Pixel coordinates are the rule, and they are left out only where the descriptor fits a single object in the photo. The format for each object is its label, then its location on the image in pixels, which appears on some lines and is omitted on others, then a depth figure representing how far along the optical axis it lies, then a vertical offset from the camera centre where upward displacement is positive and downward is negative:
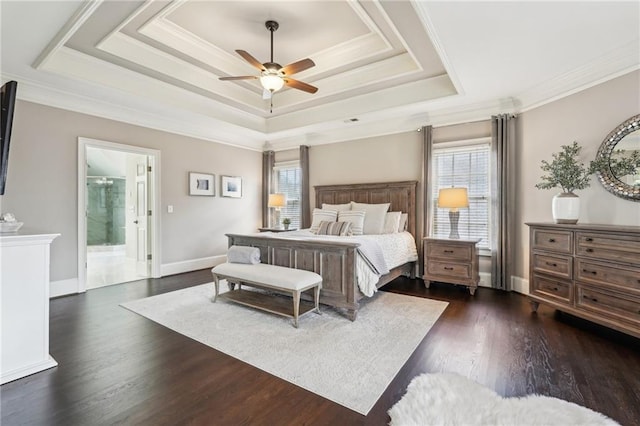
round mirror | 2.98 +0.52
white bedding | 3.38 -0.57
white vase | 3.23 +0.03
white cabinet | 2.11 -0.67
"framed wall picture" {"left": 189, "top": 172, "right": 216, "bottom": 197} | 5.66 +0.54
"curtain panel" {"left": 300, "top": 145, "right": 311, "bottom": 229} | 6.40 +0.42
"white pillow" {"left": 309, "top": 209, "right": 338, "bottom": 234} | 5.17 -0.09
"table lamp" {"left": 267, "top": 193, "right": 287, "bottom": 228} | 6.32 +0.22
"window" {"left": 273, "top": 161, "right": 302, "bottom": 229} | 6.73 +0.60
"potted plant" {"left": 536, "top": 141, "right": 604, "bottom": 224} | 3.23 +0.35
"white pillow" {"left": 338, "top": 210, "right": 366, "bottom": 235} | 4.81 -0.12
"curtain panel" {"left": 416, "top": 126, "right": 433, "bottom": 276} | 4.92 +0.53
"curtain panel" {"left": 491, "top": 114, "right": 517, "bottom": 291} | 4.25 +0.23
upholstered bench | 3.09 -0.78
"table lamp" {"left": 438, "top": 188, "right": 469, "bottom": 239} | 4.30 +0.15
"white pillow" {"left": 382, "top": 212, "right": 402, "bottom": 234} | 4.91 -0.18
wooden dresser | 2.62 -0.59
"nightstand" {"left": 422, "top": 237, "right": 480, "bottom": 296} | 4.21 -0.73
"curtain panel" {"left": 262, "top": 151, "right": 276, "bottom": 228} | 6.99 +0.74
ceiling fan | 3.06 +1.49
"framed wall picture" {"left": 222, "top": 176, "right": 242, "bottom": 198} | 6.23 +0.54
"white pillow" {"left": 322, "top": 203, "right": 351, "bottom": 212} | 5.35 +0.08
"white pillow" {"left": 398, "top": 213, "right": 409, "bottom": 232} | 5.05 -0.18
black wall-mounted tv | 2.44 +0.80
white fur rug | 1.31 -0.92
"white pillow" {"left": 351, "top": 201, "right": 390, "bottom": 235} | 4.87 -0.09
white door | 5.30 -0.18
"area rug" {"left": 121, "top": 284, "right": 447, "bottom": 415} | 2.13 -1.17
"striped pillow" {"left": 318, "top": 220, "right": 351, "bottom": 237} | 4.62 -0.27
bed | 3.28 -0.53
